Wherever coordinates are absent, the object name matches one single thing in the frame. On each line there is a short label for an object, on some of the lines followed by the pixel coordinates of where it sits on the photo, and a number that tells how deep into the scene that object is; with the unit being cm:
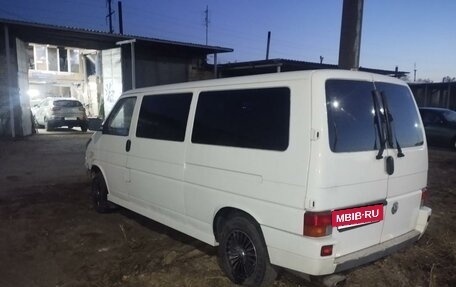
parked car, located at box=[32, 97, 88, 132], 1883
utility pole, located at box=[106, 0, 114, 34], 4114
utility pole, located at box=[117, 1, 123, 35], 3412
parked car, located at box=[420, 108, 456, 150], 1358
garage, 1556
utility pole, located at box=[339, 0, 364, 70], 730
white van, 296
